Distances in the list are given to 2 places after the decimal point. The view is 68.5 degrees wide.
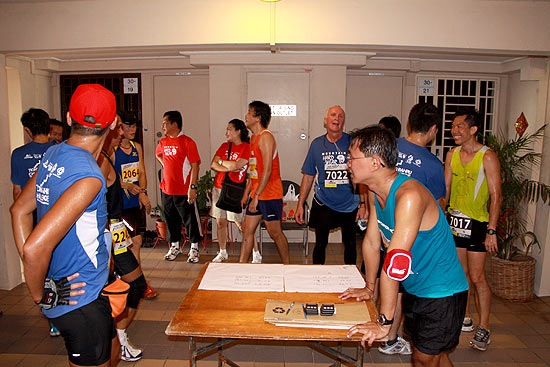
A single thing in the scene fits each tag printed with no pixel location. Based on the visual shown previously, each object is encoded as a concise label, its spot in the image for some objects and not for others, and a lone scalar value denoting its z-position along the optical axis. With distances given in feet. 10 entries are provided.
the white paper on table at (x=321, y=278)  7.29
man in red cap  5.33
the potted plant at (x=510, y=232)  13.60
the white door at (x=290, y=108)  19.47
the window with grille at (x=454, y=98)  21.49
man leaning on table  5.84
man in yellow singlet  10.74
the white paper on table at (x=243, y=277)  7.26
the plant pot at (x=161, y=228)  18.75
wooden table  5.75
